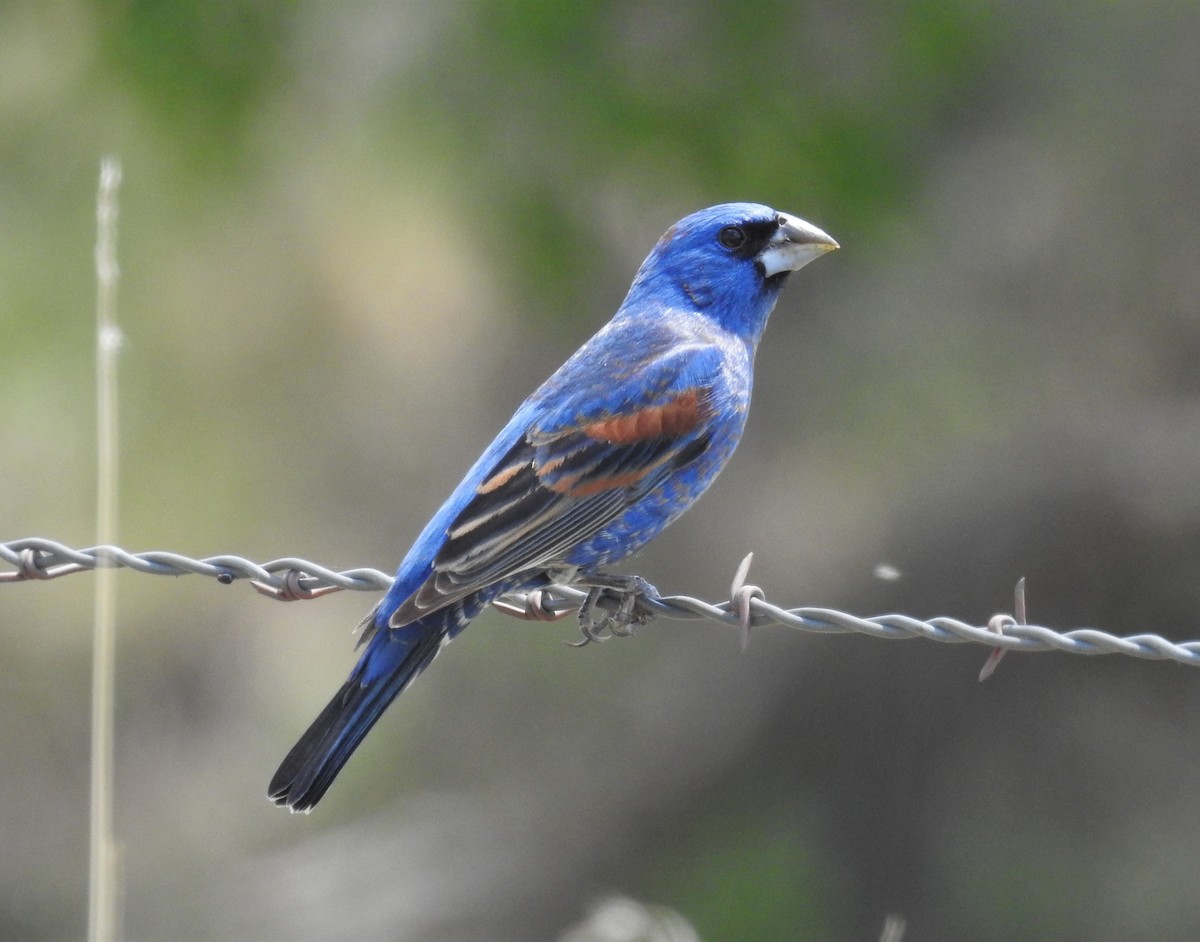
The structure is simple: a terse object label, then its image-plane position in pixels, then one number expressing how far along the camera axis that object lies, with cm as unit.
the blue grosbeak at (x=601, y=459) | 698
